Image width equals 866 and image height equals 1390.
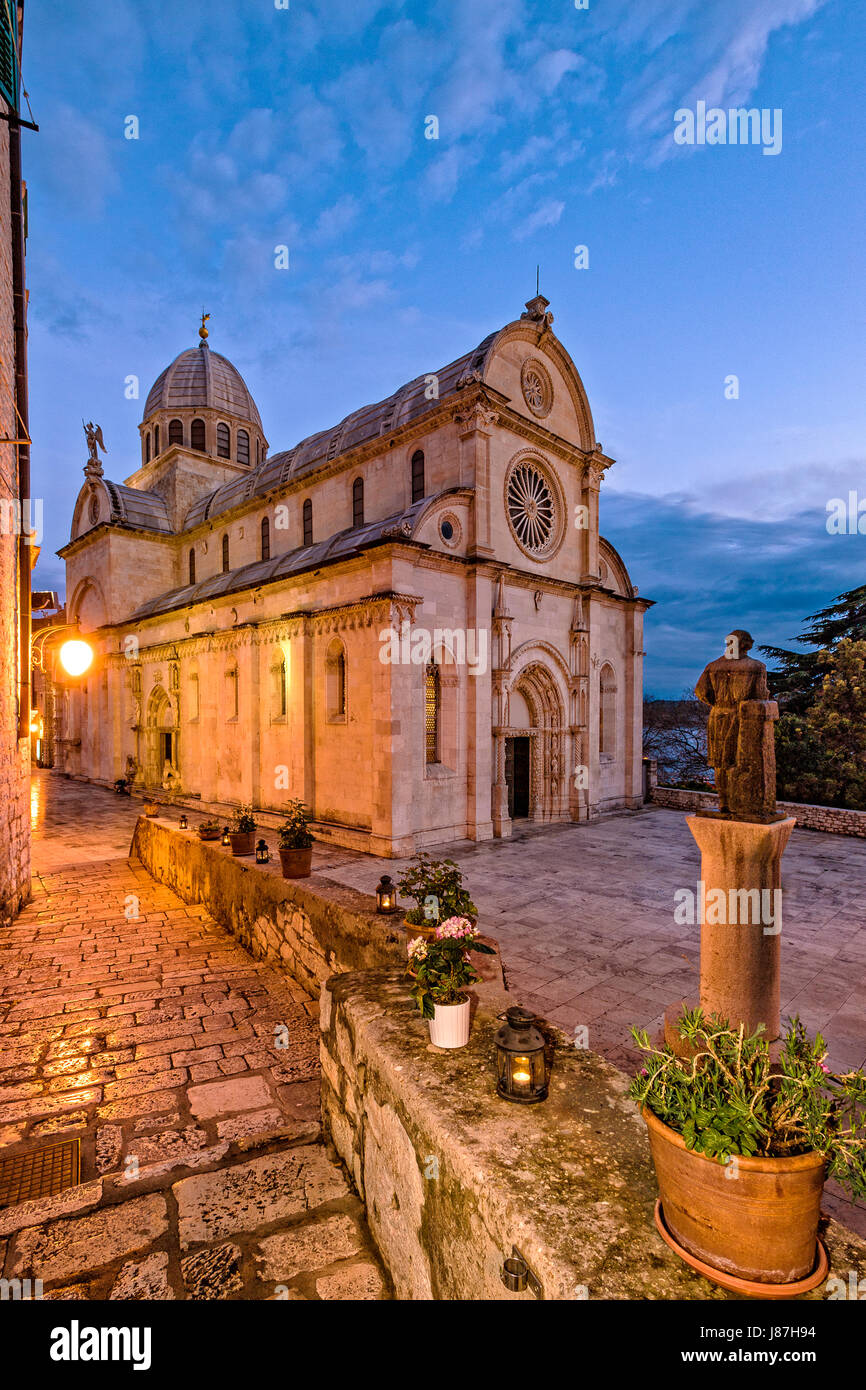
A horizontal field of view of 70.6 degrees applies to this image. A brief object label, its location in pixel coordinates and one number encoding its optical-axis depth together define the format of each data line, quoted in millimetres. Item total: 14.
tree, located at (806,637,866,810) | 18109
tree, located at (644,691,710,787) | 32750
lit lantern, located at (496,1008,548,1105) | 2943
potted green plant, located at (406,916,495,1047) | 3504
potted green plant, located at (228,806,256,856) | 10555
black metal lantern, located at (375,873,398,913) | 6559
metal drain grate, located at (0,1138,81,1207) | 4176
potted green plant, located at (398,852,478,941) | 4508
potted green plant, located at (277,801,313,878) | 8781
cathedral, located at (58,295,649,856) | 14234
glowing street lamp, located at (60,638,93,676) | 9805
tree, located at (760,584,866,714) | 25188
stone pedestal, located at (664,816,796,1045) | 4852
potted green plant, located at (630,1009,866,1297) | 1996
